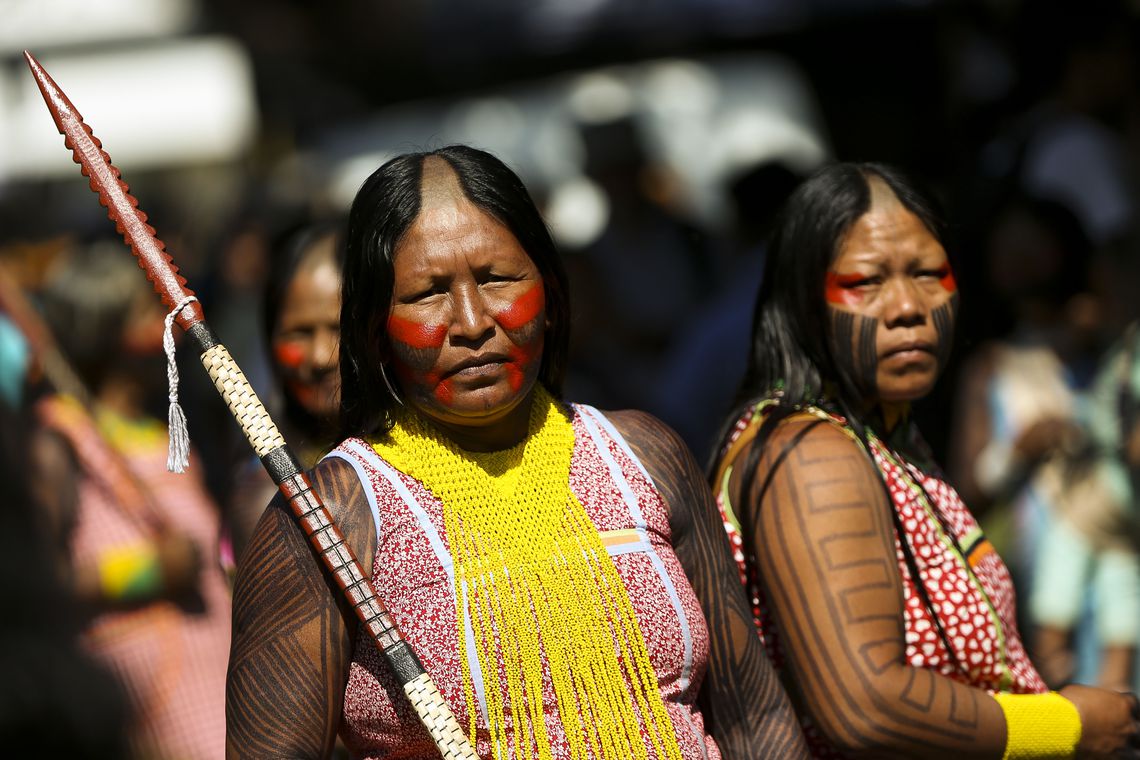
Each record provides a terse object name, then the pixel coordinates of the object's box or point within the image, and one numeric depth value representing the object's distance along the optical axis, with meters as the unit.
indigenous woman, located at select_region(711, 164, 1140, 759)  5.75
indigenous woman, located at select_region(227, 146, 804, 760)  4.99
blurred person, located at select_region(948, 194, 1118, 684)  9.91
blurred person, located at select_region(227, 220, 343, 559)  7.30
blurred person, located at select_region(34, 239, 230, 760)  9.20
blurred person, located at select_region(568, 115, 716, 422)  14.29
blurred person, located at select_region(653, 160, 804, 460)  11.60
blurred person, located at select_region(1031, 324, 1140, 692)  9.53
